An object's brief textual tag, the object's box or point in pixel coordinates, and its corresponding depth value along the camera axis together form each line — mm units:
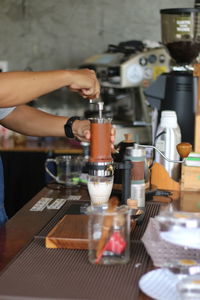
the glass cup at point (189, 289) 1241
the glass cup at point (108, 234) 1489
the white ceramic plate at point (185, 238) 1375
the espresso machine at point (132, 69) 4203
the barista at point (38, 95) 1993
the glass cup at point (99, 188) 1938
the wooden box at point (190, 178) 2451
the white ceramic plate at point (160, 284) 1305
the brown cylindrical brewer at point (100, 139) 1974
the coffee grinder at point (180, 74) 2961
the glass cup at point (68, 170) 2576
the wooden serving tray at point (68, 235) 1671
